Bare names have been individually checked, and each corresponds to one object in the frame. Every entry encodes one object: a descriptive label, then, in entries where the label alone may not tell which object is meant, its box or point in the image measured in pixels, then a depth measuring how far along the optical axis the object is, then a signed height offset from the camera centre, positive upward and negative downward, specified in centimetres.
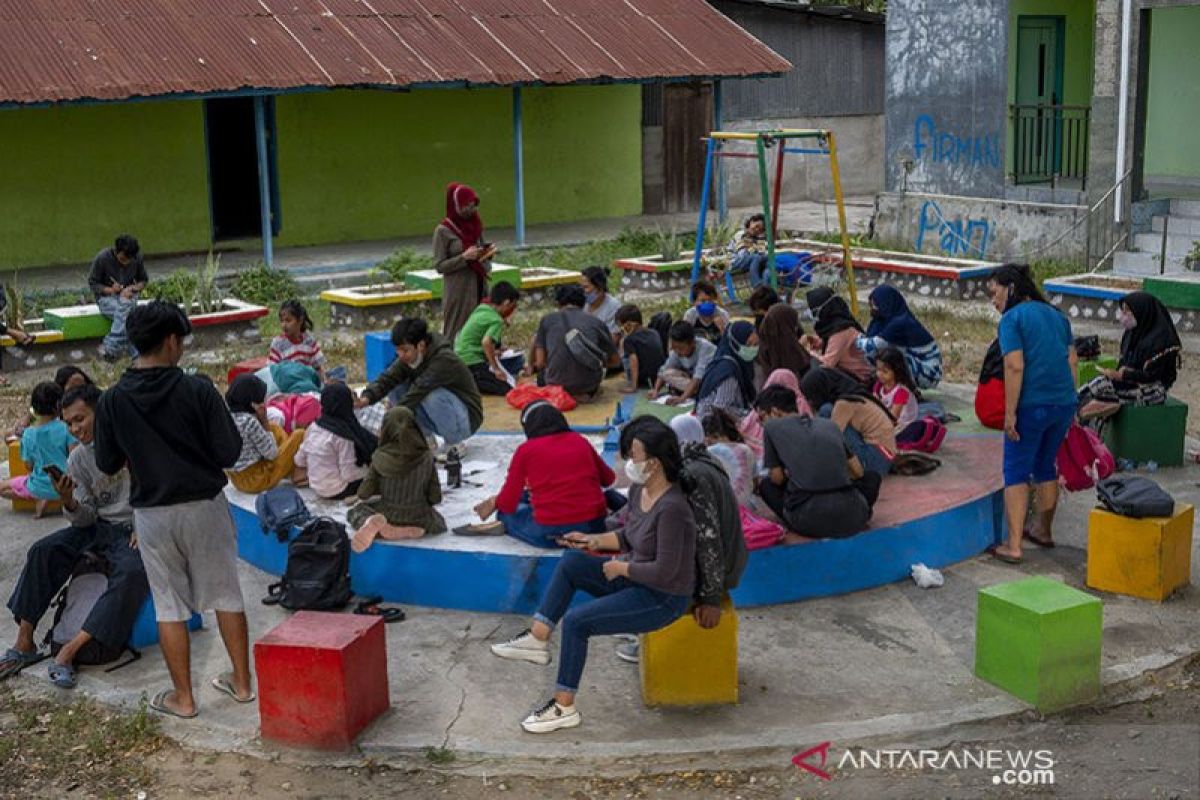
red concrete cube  693 -237
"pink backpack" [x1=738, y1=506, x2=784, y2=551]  841 -213
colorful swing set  1430 -53
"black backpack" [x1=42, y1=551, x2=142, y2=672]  798 -232
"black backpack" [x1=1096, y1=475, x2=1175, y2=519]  848 -201
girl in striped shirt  1166 -156
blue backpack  885 -210
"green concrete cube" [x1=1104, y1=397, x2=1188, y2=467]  1098 -217
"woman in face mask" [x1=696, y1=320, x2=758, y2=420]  1057 -168
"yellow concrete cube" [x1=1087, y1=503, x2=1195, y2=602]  845 -230
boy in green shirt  1230 -167
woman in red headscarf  1338 -111
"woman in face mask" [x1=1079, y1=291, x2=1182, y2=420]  1093 -170
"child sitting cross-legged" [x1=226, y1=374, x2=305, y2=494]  934 -188
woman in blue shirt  877 -146
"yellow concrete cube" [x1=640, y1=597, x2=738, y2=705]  722 -241
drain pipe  1781 +13
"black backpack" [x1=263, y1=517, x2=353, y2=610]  845 -229
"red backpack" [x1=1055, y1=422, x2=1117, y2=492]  962 -206
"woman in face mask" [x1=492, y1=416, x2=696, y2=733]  670 -190
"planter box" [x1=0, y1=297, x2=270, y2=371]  1529 -200
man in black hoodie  700 -145
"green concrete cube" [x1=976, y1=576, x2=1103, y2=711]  716 -233
